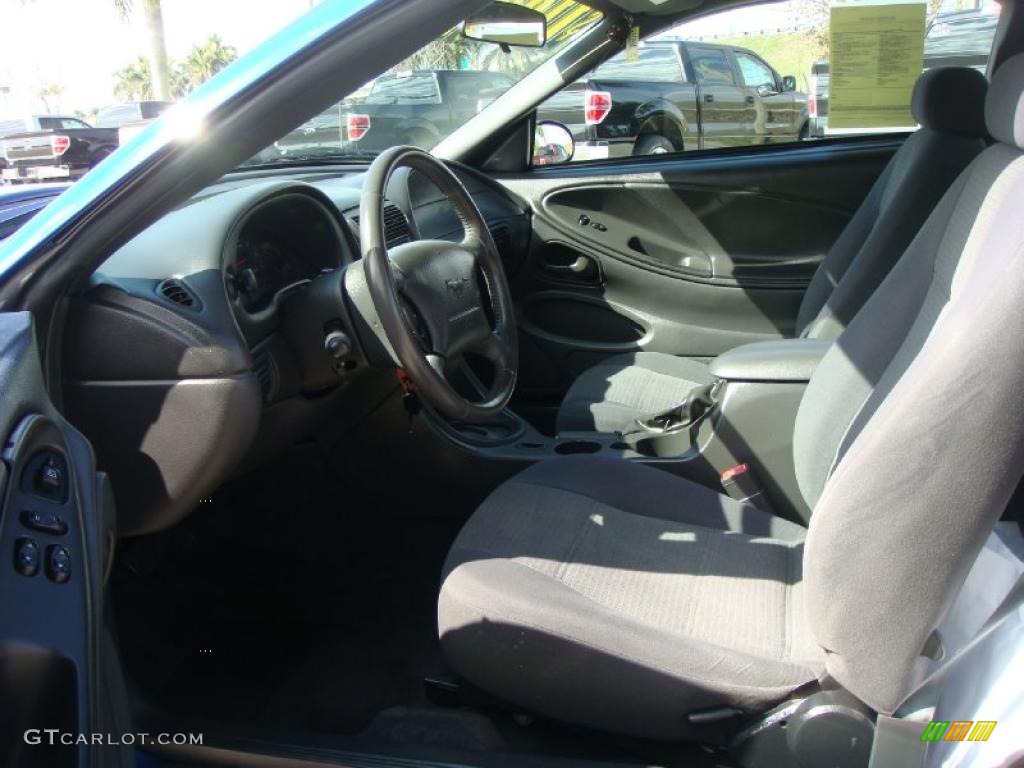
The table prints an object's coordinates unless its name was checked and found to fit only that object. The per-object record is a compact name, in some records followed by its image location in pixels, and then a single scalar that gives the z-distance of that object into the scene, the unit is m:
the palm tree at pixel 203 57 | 23.76
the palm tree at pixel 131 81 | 28.74
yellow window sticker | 2.49
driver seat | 1.14
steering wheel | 1.73
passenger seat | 2.23
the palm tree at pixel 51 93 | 26.71
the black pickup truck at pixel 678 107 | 3.44
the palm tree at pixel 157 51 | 14.69
